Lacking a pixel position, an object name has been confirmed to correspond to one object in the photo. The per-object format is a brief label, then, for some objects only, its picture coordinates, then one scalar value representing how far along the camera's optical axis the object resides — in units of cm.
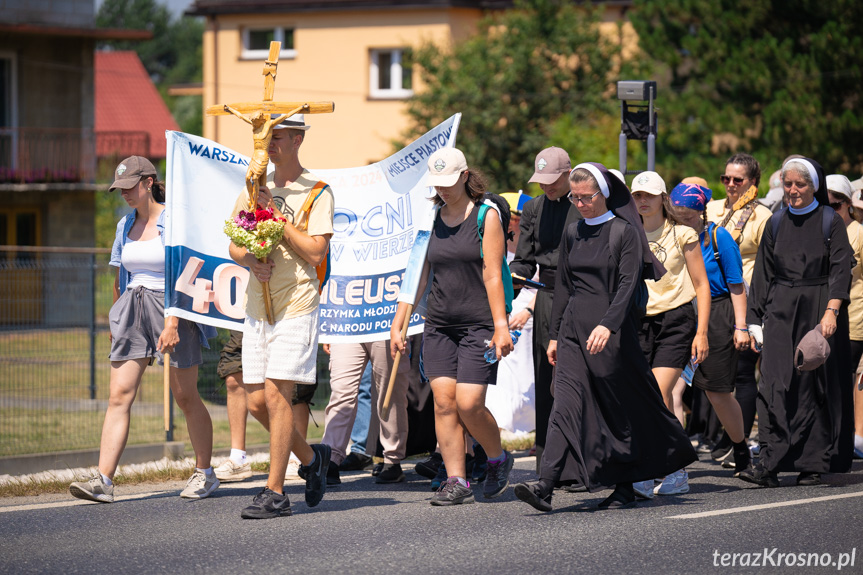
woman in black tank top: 1453
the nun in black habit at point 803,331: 1622
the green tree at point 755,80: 4094
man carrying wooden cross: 1359
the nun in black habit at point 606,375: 1409
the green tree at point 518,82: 5878
